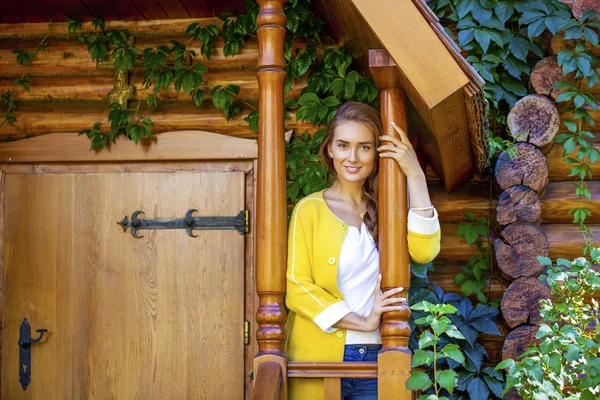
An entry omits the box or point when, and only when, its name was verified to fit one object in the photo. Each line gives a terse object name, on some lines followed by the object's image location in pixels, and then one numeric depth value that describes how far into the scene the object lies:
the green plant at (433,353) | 3.72
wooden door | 5.38
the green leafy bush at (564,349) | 3.66
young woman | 4.12
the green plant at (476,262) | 5.21
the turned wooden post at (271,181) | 4.13
